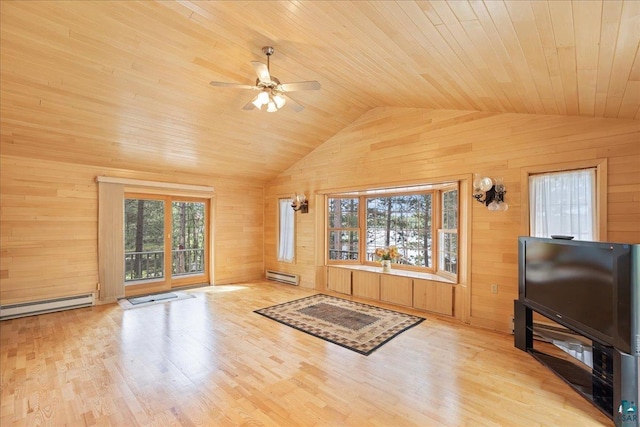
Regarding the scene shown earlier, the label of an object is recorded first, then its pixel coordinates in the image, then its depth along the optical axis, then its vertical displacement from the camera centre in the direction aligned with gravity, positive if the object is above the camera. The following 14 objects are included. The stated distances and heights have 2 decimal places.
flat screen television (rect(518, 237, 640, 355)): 2.10 -0.62
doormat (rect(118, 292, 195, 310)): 5.03 -1.54
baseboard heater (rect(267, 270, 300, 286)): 6.57 -1.46
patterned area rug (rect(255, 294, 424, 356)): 3.58 -1.53
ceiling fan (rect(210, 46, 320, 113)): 2.89 +1.29
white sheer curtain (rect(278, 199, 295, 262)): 6.76 -0.42
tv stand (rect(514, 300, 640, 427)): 2.06 -1.35
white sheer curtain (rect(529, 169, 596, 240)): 3.25 +0.11
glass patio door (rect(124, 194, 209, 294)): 5.74 -0.59
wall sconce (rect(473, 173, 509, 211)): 3.78 +0.28
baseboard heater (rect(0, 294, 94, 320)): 4.30 -1.42
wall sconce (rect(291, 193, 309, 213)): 6.33 +0.23
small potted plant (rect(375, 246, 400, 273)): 5.47 -0.77
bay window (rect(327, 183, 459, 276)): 5.05 -0.24
